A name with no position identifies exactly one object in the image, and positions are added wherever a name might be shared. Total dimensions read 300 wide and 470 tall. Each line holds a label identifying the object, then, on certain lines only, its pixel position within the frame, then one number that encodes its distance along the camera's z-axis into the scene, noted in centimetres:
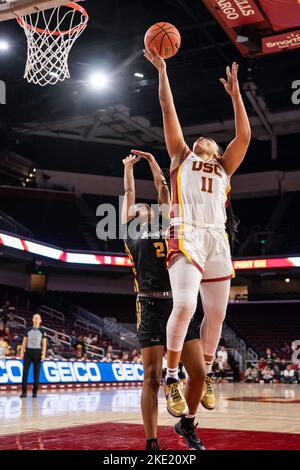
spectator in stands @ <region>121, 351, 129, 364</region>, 2063
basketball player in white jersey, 386
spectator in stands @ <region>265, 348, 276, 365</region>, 2409
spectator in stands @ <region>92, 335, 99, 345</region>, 2338
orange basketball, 437
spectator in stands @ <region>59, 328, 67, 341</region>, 2314
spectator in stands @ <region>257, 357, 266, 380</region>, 2380
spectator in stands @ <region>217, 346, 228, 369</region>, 2319
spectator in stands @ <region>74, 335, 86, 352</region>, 2002
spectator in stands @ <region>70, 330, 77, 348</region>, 2162
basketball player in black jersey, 418
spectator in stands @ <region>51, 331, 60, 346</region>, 1973
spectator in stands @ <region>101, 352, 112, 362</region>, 1853
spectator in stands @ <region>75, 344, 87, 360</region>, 1830
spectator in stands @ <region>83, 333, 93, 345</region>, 2217
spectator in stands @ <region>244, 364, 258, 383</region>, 2395
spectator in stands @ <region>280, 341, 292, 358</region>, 2615
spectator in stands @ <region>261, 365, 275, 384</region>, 2342
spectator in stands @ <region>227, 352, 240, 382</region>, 2514
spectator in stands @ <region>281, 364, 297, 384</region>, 2255
